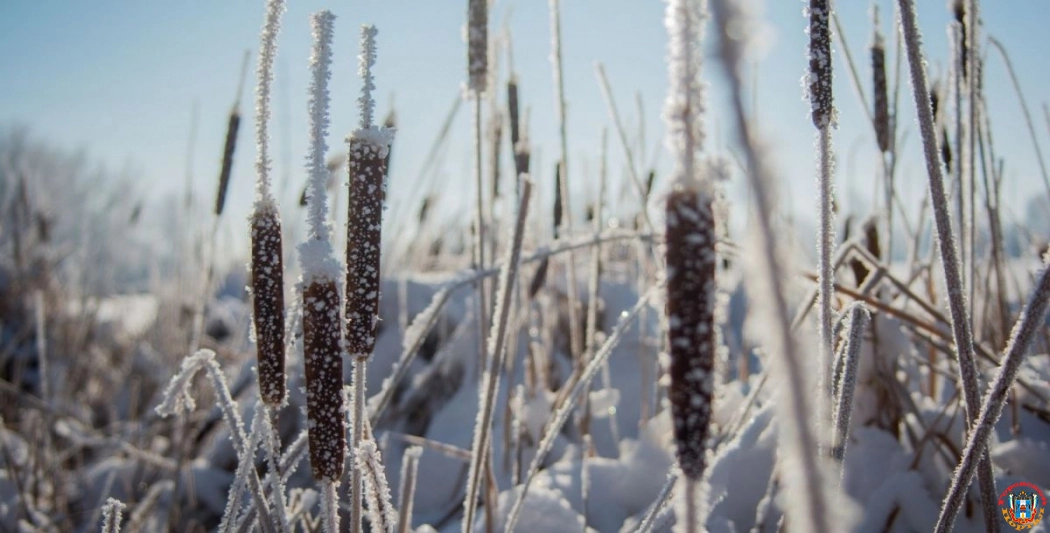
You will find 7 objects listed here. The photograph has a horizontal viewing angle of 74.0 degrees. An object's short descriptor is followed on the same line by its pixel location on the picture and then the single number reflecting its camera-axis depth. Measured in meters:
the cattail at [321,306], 0.49
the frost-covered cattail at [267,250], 0.54
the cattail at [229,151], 1.09
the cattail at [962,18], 0.88
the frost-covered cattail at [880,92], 0.97
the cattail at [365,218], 0.48
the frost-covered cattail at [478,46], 0.91
